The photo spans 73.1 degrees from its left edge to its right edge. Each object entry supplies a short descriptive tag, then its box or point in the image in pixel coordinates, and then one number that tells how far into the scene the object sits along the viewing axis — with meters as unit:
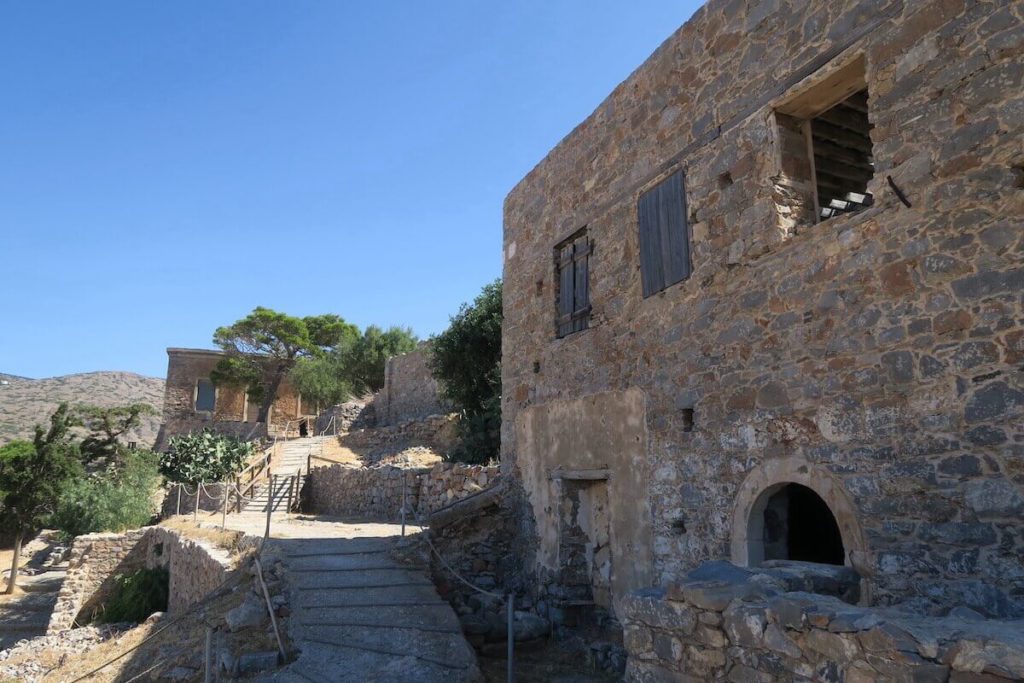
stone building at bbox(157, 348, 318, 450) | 38.19
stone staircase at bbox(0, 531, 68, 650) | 17.38
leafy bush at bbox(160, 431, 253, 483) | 24.14
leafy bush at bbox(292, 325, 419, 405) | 35.62
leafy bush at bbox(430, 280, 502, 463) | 19.69
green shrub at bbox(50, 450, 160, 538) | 20.59
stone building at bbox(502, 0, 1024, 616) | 4.45
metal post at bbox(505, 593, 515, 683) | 6.68
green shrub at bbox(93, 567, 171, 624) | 15.57
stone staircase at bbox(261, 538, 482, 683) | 6.49
